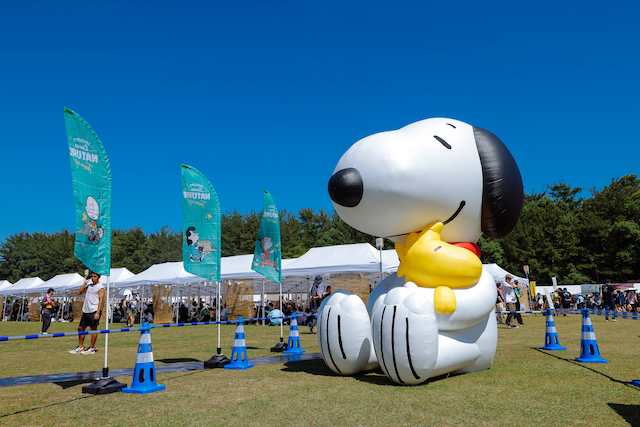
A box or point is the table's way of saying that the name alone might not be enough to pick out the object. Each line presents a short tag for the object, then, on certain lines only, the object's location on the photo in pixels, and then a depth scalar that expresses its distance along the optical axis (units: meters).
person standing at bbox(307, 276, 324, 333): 19.10
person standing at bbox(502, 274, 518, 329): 17.12
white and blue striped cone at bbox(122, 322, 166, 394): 5.82
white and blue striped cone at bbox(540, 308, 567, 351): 9.67
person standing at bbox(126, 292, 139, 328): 22.27
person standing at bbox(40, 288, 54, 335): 16.06
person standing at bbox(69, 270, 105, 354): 9.89
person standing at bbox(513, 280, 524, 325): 17.81
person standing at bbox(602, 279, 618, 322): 17.75
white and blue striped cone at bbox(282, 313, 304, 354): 9.91
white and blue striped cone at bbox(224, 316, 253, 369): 7.93
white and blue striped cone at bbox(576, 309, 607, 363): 7.73
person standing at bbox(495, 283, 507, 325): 17.70
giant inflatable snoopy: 5.66
